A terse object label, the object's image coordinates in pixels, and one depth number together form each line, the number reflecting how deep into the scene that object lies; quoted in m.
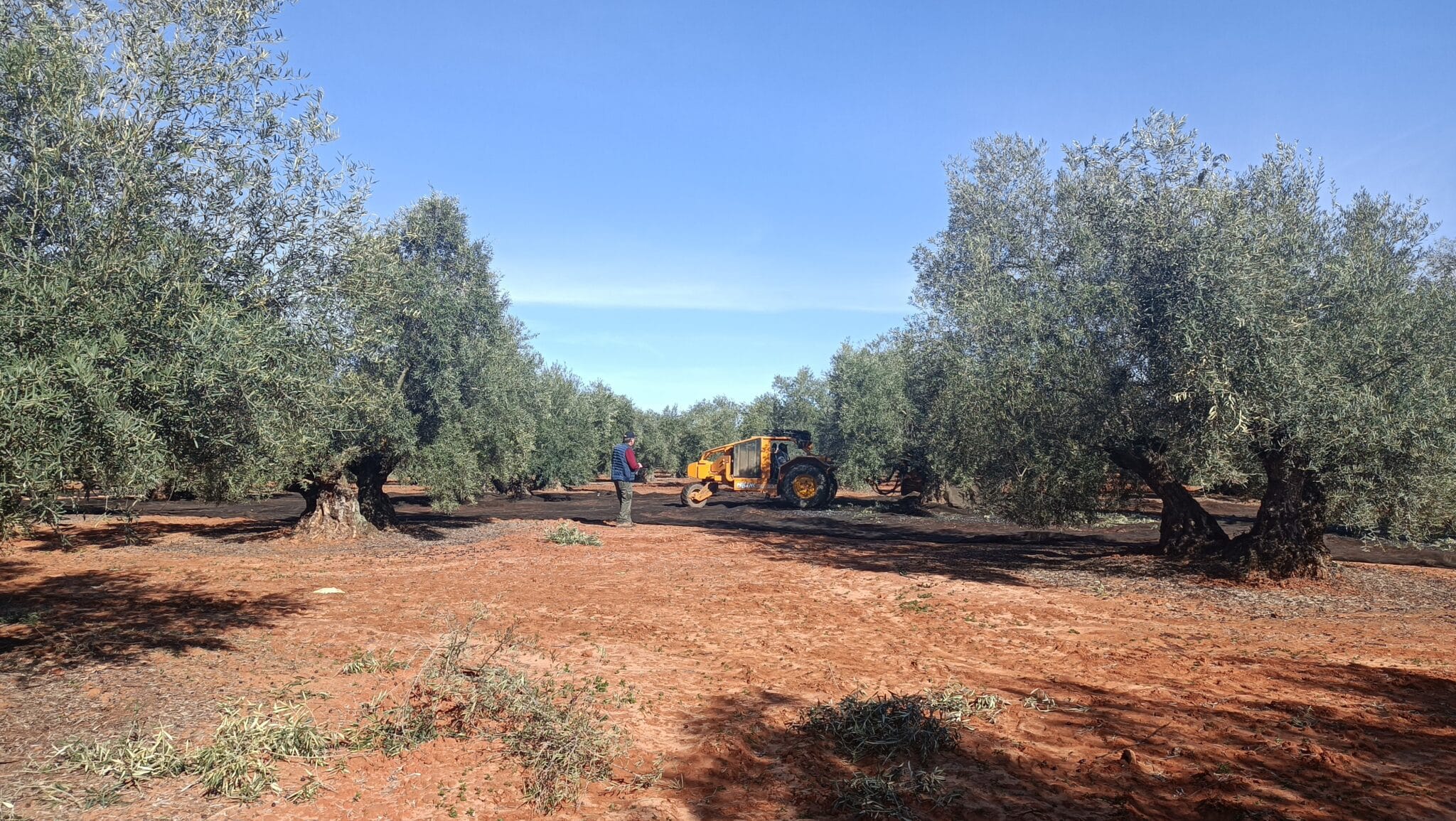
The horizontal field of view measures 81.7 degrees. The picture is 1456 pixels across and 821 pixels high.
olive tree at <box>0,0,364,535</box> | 6.40
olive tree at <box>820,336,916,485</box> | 33.03
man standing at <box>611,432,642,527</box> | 23.62
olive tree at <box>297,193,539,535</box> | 17.92
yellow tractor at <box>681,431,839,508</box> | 32.44
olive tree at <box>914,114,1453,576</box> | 12.02
